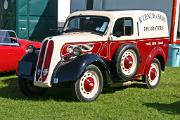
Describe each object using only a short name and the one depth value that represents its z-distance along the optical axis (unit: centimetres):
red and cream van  830
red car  1109
